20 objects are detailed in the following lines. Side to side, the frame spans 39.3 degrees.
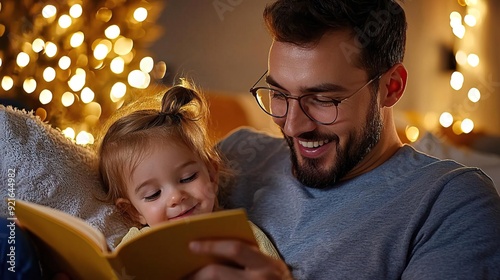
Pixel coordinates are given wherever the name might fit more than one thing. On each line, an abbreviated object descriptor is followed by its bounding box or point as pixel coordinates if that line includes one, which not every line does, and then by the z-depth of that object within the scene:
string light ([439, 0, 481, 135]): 3.96
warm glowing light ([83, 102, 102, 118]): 2.65
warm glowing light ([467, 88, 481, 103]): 4.10
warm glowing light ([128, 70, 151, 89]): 2.77
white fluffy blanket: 1.50
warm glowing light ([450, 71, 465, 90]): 4.15
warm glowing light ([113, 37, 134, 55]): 2.72
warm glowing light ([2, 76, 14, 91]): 2.38
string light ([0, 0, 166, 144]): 2.42
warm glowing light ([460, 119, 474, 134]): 3.93
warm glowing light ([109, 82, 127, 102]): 2.73
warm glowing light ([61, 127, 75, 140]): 2.51
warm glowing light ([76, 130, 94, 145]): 2.43
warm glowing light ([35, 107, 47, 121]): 2.49
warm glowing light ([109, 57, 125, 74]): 2.72
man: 1.36
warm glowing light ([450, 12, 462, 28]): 4.04
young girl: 1.54
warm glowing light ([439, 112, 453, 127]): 3.96
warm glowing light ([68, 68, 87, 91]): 2.57
